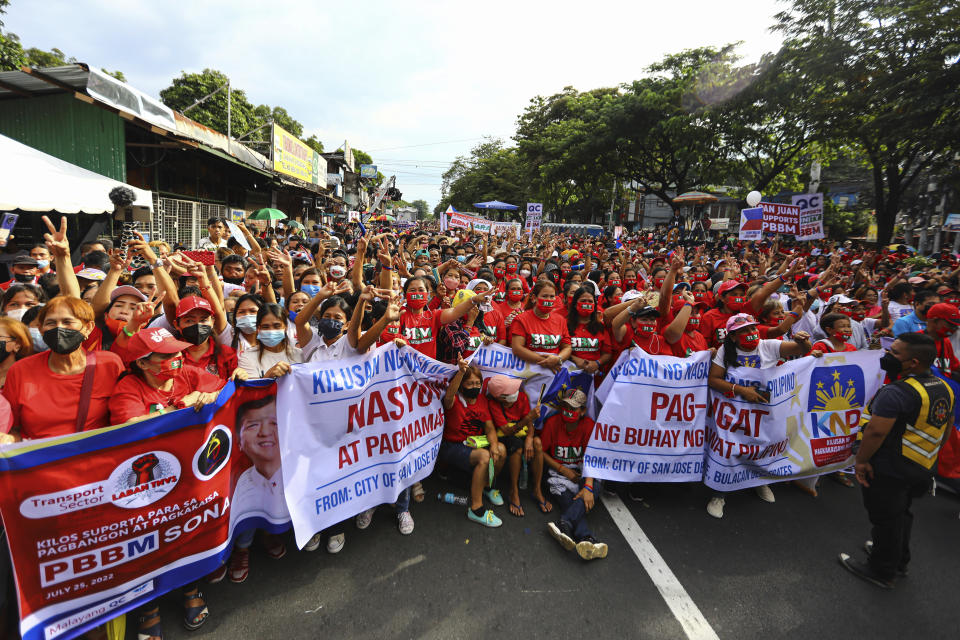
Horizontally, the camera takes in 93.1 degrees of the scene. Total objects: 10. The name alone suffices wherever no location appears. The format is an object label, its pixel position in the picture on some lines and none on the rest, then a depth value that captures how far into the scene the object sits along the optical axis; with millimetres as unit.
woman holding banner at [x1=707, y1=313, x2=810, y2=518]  4168
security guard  3193
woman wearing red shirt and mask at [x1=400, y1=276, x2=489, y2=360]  4574
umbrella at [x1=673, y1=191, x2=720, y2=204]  22266
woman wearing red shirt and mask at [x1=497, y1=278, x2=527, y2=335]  5836
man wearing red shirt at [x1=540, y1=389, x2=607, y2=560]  3787
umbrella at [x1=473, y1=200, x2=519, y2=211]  24883
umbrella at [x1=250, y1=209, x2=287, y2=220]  13428
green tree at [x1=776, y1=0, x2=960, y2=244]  12289
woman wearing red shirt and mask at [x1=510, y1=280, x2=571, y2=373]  4484
